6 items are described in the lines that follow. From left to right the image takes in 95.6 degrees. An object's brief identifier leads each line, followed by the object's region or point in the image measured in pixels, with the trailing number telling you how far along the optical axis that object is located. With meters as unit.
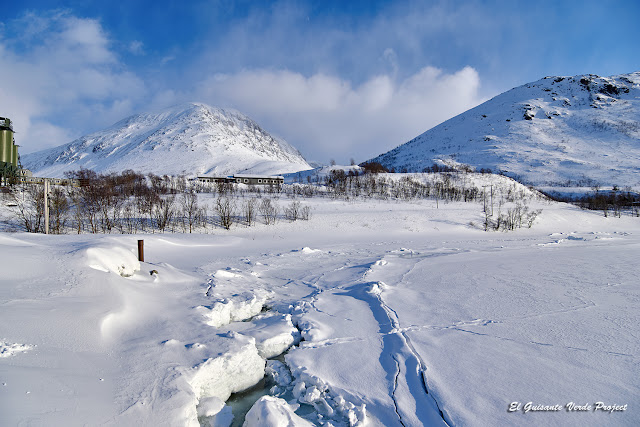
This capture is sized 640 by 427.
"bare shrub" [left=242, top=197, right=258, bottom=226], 32.59
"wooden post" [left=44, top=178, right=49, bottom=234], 18.33
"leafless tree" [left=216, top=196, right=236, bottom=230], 31.09
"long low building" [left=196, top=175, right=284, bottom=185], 81.75
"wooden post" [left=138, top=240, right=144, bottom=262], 10.87
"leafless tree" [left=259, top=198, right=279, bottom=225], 33.88
